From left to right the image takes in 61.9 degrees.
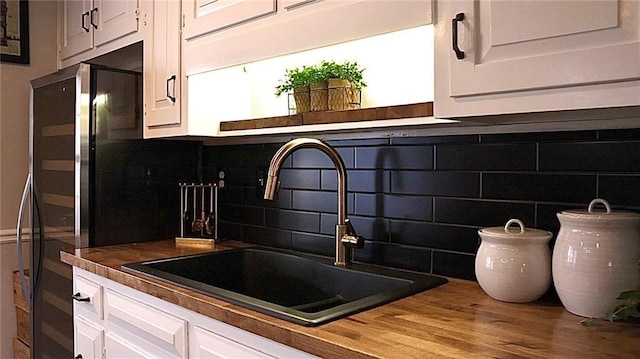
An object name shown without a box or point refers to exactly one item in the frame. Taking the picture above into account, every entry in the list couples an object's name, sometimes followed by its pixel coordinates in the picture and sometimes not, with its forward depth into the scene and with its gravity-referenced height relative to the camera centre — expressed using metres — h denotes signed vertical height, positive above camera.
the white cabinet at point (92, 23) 2.27 +0.69
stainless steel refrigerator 2.14 +0.01
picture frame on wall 2.82 +0.75
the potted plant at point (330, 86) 1.69 +0.28
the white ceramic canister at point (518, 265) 1.25 -0.21
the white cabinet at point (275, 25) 1.31 +0.41
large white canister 1.09 -0.18
